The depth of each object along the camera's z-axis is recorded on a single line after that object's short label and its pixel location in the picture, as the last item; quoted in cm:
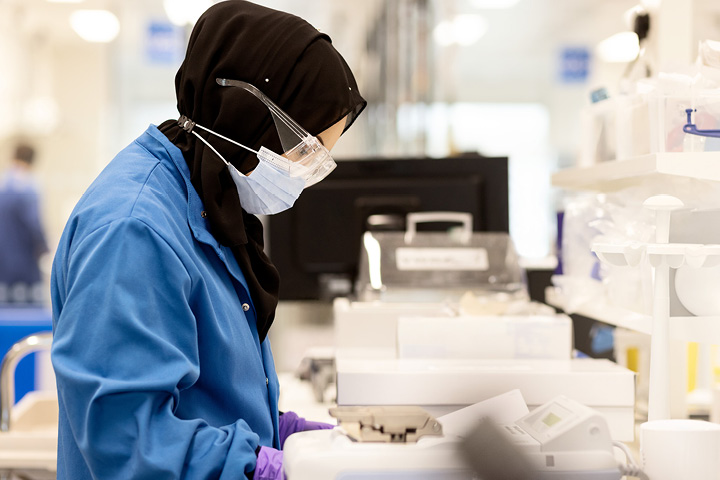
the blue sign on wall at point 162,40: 642
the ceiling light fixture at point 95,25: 625
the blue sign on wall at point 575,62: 863
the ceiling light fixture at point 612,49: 791
